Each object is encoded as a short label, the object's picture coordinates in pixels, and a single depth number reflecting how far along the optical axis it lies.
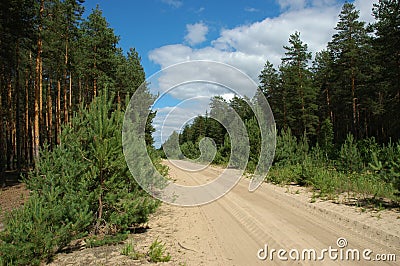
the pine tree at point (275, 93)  41.00
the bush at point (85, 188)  5.55
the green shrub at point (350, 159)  15.24
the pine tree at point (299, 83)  36.22
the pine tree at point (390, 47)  20.72
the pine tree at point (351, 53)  30.05
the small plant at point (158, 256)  5.21
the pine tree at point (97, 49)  23.27
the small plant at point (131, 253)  5.42
